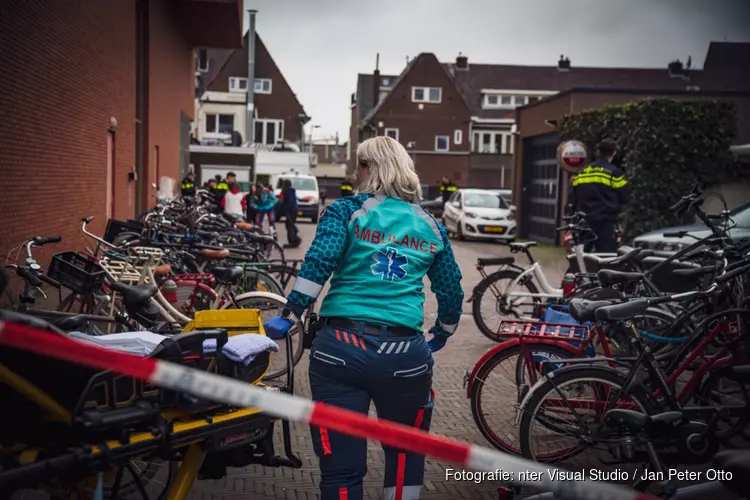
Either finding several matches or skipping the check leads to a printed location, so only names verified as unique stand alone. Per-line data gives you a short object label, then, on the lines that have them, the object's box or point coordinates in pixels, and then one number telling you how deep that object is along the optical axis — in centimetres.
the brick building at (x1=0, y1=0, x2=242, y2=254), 1000
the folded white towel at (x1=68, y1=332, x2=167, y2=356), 358
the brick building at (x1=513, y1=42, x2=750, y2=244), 2205
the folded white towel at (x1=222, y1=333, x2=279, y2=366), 372
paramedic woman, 332
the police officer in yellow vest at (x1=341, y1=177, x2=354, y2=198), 2569
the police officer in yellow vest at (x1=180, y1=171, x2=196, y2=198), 2305
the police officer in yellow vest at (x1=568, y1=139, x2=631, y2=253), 988
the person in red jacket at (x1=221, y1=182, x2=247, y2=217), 1852
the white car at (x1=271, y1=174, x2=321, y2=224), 3159
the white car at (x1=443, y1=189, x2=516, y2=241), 2470
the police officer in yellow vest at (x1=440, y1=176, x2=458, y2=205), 3209
